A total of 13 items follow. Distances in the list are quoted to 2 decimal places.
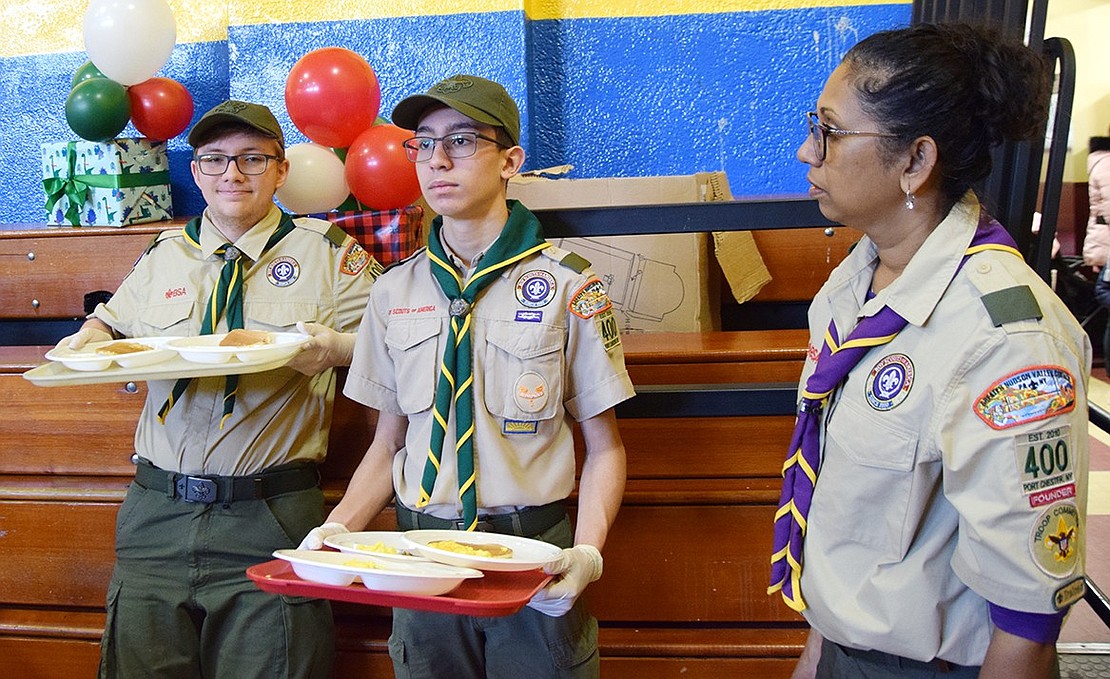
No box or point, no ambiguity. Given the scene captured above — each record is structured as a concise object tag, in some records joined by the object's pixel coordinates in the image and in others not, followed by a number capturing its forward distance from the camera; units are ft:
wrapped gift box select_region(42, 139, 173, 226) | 10.86
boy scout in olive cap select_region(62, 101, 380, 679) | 7.27
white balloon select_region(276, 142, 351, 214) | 9.71
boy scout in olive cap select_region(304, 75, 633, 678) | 6.04
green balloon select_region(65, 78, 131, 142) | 10.40
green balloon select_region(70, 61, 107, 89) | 11.61
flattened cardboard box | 9.62
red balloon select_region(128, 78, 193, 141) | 11.21
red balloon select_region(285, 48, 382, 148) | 9.66
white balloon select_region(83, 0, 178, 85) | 10.55
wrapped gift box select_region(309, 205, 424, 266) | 9.60
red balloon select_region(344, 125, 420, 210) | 9.37
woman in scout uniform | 3.90
